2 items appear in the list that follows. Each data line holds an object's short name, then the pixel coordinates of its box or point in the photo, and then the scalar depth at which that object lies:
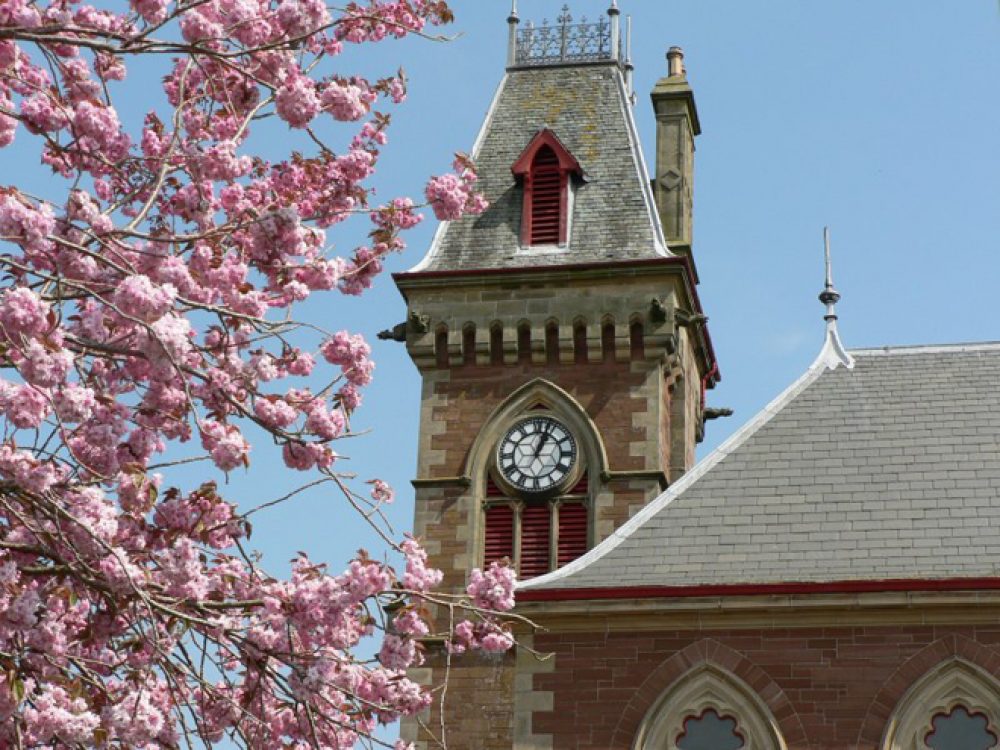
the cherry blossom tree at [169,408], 15.24
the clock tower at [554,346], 46.67
